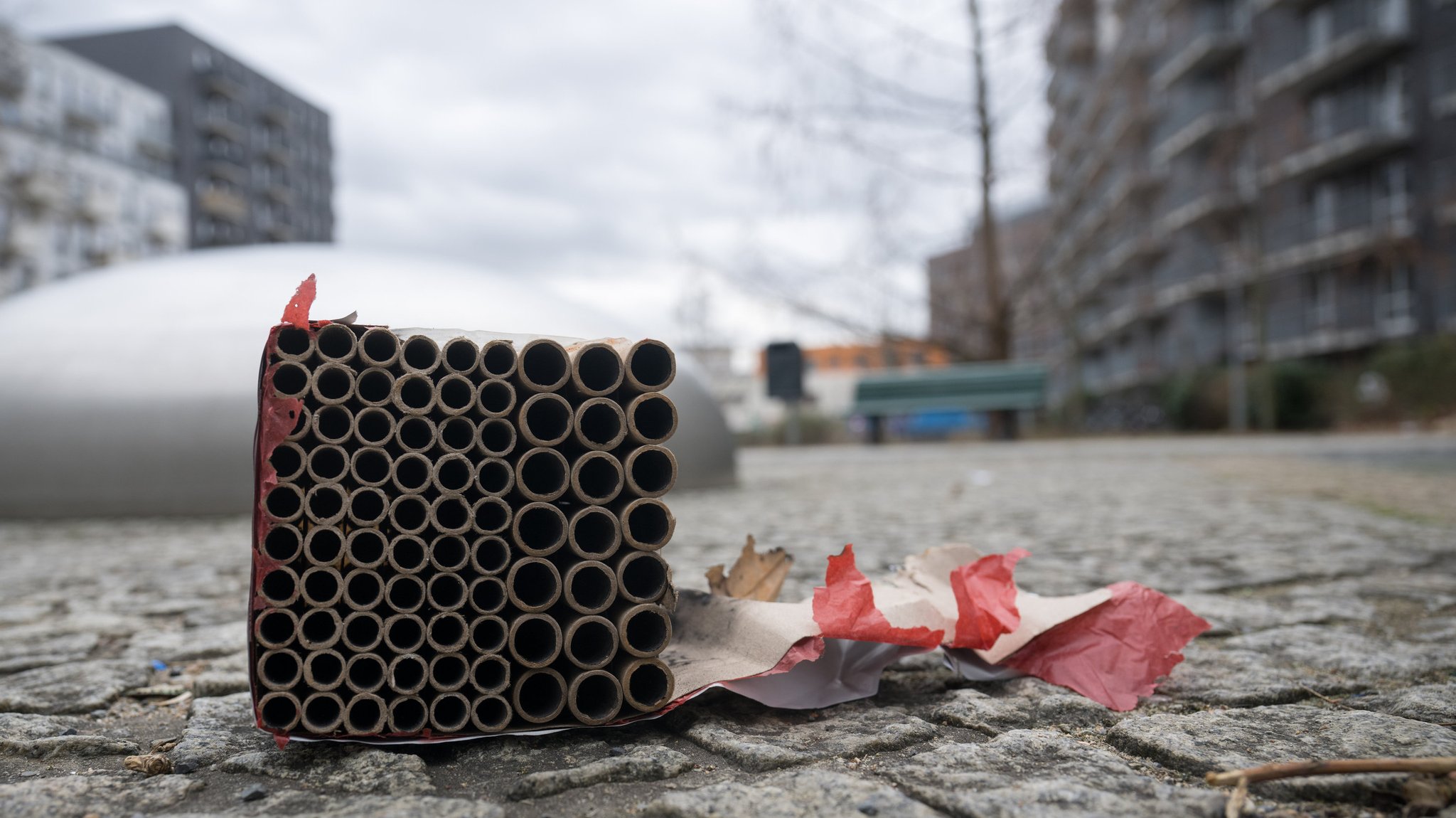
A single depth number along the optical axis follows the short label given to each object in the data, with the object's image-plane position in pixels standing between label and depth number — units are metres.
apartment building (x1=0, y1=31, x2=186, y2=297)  36.22
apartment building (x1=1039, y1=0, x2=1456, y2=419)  15.13
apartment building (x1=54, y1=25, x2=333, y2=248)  49.03
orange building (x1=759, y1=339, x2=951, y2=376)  15.76
